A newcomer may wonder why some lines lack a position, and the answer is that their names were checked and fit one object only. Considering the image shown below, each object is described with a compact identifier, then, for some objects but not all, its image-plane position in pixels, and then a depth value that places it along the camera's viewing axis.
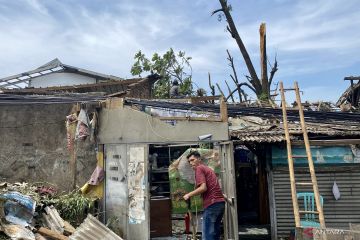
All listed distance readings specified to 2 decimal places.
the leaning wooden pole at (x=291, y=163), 6.11
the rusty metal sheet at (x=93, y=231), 8.14
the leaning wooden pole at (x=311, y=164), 5.94
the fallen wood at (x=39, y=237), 7.93
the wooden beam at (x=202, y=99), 12.56
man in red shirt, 6.42
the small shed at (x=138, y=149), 8.98
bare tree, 17.08
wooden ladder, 6.02
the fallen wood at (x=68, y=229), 8.39
